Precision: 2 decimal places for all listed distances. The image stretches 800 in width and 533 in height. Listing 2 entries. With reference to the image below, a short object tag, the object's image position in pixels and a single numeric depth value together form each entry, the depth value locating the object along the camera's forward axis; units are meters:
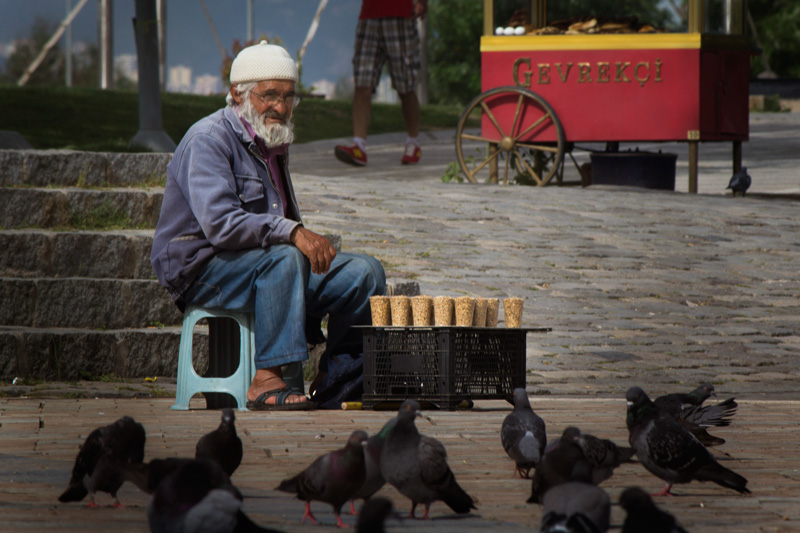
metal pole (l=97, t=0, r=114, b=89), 71.90
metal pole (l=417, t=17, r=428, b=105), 68.75
